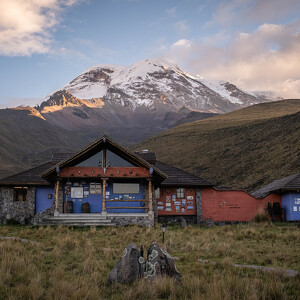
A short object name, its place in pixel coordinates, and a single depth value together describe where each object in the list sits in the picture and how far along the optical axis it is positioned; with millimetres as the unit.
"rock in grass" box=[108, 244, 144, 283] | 9078
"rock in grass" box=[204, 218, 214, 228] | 25125
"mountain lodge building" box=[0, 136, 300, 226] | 24734
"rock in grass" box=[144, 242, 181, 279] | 9125
